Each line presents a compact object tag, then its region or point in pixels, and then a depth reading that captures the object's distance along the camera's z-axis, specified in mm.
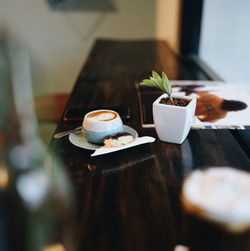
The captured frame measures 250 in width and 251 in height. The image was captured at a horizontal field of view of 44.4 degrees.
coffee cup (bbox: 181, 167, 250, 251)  326
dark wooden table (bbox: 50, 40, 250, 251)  485
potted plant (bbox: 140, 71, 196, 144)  738
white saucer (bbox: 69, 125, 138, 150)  756
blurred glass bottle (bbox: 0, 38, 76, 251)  481
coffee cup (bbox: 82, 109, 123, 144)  752
